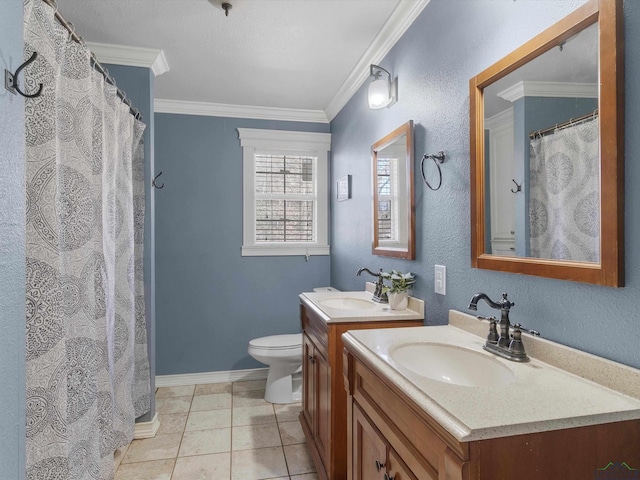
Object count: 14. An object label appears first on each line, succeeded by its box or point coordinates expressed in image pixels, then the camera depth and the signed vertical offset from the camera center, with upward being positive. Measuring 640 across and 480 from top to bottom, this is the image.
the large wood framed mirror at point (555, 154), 0.90 +0.24
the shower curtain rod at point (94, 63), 1.31 +0.81
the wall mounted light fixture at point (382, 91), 2.09 +0.83
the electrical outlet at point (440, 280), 1.63 -0.19
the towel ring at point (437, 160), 1.63 +0.34
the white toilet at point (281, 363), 2.74 -0.94
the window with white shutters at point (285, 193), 3.36 +0.42
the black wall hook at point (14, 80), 0.97 +0.42
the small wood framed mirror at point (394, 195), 1.91 +0.24
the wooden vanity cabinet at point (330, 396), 1.69 -0.76
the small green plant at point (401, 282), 1.88 -0.23
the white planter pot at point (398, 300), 1.88 -0.32
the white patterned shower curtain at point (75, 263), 1.21 -0.09
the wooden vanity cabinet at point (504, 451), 0.70 -0.44
